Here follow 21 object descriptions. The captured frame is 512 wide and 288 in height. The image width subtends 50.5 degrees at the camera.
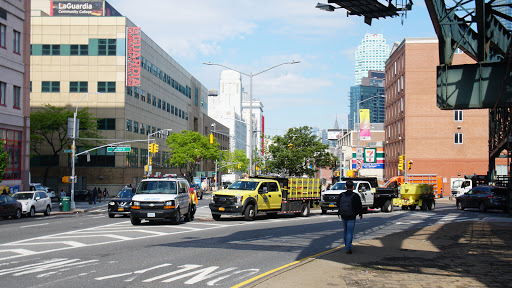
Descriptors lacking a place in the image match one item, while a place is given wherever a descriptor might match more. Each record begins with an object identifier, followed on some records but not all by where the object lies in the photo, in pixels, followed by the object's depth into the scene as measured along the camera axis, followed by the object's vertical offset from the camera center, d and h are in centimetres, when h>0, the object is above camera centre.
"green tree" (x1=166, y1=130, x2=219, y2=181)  8756 +333
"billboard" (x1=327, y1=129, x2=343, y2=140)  19188 +1189
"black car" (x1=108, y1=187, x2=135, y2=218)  3088 -215
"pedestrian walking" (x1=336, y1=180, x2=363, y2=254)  1364 -107
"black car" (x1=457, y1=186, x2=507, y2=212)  3756 -204
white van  2353 -141
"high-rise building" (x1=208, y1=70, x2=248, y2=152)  18251 +1406
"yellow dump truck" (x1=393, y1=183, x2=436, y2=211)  4019 -205
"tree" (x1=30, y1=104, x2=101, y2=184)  6269 +480
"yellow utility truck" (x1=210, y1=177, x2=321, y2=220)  2659 -148
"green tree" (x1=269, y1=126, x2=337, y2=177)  5272 +153
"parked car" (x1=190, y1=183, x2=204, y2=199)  6181 -269
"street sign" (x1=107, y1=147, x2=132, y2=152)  5345 +191
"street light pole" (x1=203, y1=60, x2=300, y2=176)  4203 +730
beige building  7038 +1188
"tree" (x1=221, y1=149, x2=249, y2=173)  13749 +249
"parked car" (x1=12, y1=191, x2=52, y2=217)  3422 -221
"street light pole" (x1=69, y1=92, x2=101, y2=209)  4403 -83
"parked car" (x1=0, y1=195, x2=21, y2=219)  3186 -230
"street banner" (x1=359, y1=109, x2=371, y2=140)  8852 +790
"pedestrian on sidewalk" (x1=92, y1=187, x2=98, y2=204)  5478 -277
